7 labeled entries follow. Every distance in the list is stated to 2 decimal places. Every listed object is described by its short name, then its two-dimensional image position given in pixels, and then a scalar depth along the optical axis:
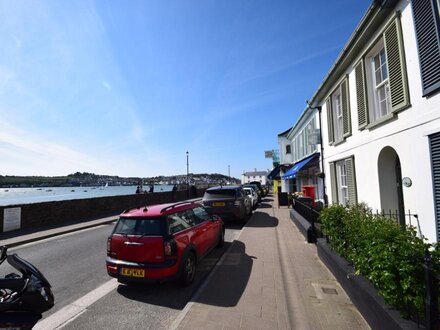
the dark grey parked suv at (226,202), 11.89
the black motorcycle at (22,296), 2.58
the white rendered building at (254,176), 97.81
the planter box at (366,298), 2.80
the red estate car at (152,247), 4.81
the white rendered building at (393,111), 4.87
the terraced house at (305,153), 13.66
